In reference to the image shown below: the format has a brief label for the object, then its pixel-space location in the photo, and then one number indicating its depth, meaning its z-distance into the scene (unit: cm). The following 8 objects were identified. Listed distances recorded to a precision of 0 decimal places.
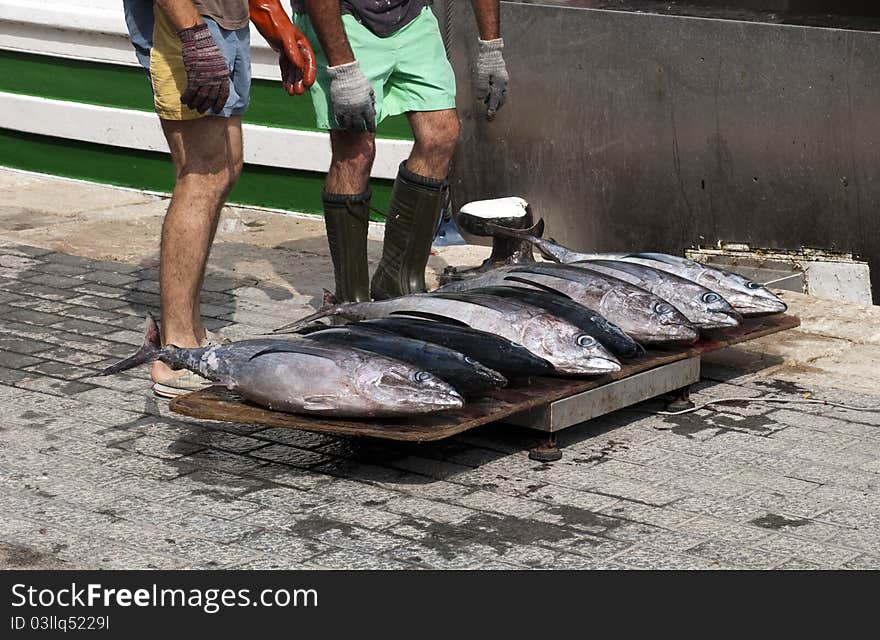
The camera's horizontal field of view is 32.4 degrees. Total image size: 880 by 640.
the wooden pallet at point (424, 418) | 502
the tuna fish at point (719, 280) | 617
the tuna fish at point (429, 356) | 516
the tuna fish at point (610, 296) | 577
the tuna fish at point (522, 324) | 543
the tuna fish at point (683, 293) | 593
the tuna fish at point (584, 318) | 560
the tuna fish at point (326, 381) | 502
